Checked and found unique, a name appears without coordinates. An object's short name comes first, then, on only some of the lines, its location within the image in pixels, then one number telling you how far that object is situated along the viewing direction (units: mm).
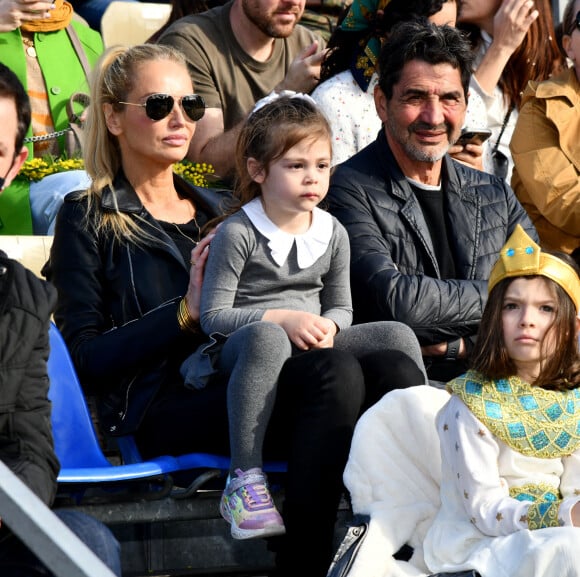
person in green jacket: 11008
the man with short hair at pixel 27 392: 6129
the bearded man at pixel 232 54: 11633
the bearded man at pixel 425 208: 8820
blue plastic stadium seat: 7918
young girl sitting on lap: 7488
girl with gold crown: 6445
